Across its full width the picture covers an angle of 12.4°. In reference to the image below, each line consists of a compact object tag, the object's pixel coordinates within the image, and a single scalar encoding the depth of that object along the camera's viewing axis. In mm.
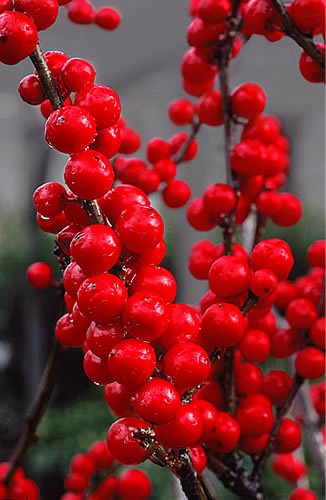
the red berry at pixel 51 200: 259
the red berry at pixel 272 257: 274
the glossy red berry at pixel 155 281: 256
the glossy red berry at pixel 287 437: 303
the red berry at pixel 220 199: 300
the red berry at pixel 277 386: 306
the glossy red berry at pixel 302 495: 327
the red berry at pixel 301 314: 303
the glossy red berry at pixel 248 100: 303
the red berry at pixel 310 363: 296
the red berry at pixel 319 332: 298
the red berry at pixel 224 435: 284
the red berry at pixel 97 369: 260
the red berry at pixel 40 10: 253
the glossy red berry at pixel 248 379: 303
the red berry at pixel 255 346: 301
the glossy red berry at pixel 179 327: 260
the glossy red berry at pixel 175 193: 321
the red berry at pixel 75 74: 257
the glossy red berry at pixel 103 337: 254
